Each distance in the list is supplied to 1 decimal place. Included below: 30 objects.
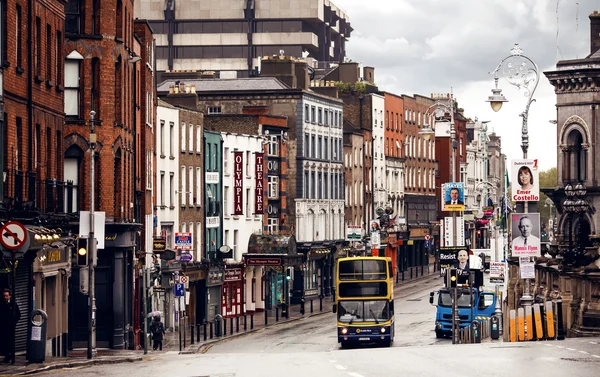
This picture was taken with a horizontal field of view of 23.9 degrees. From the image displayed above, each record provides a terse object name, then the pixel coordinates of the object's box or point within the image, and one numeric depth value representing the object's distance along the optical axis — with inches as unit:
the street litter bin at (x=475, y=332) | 2371.6
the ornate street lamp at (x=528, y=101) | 1888.5
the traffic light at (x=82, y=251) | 1668.3
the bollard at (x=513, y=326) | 1957.3
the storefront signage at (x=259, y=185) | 3841.0
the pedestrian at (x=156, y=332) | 2439.7
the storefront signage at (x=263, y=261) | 3725.4
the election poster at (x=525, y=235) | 1892.2
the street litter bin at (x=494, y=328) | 2421.3
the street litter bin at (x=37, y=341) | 1503.4
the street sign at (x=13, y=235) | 1354.6
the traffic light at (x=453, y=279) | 2215.8
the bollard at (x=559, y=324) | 1955.0
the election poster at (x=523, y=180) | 1849.2
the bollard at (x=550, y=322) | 1905.8
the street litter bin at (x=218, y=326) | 2869.1
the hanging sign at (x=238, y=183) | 3676.2
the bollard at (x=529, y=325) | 1897.1
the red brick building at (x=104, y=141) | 2319.1
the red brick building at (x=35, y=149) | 1621.6
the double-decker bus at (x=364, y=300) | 2458.2
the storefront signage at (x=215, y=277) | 3467.0
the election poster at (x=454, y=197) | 2448.7
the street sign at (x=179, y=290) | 2687.0
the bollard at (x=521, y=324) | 1911.9
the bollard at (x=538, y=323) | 1878.7
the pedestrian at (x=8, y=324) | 1462.8
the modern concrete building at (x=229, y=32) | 6604.3
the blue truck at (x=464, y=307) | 2743.6
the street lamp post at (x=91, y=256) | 1765.5
